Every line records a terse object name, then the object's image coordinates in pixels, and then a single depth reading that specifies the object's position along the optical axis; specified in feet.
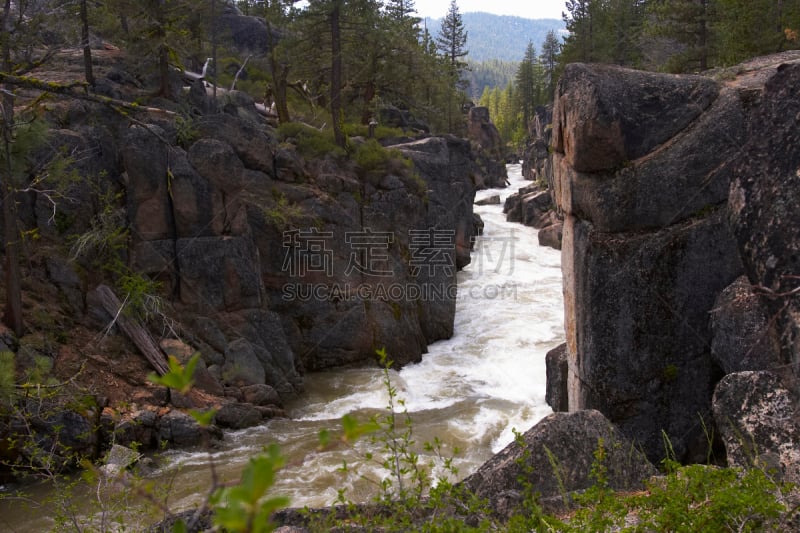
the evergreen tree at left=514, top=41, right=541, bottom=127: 245.45
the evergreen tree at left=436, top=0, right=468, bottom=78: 181.47
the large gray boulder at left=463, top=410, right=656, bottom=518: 17.99
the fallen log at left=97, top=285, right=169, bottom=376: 39.78
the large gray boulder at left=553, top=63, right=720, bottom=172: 26.96
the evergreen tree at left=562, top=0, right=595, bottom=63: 140.56
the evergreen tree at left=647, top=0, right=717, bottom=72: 76.64
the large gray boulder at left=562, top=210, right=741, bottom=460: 26.37
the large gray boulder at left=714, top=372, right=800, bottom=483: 17.24
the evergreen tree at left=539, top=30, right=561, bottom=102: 221.54
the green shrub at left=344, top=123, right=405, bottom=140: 73.62
